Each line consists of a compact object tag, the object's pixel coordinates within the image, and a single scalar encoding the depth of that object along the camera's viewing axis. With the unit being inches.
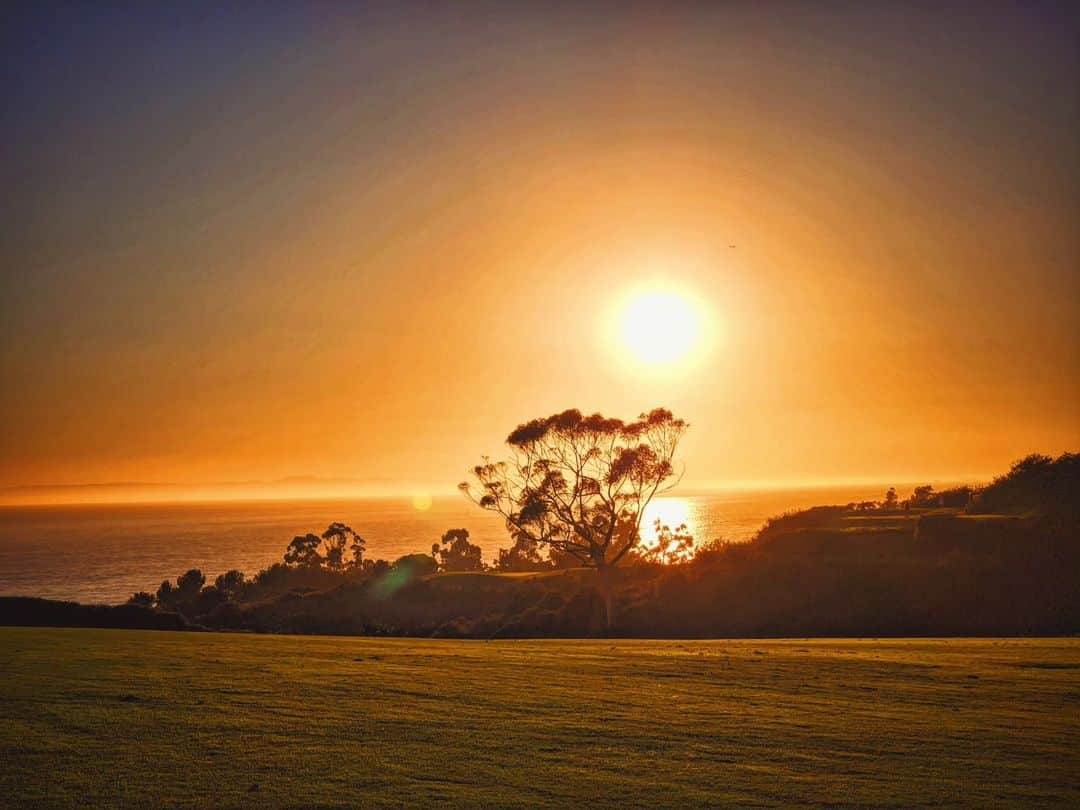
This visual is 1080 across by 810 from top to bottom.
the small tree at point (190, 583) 4015.8
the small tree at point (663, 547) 5059.1
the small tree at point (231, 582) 4196.9
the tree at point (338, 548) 5378.9
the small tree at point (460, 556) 5585.6
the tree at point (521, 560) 4602.9
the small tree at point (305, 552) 5246.1
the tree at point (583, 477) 2324.1
